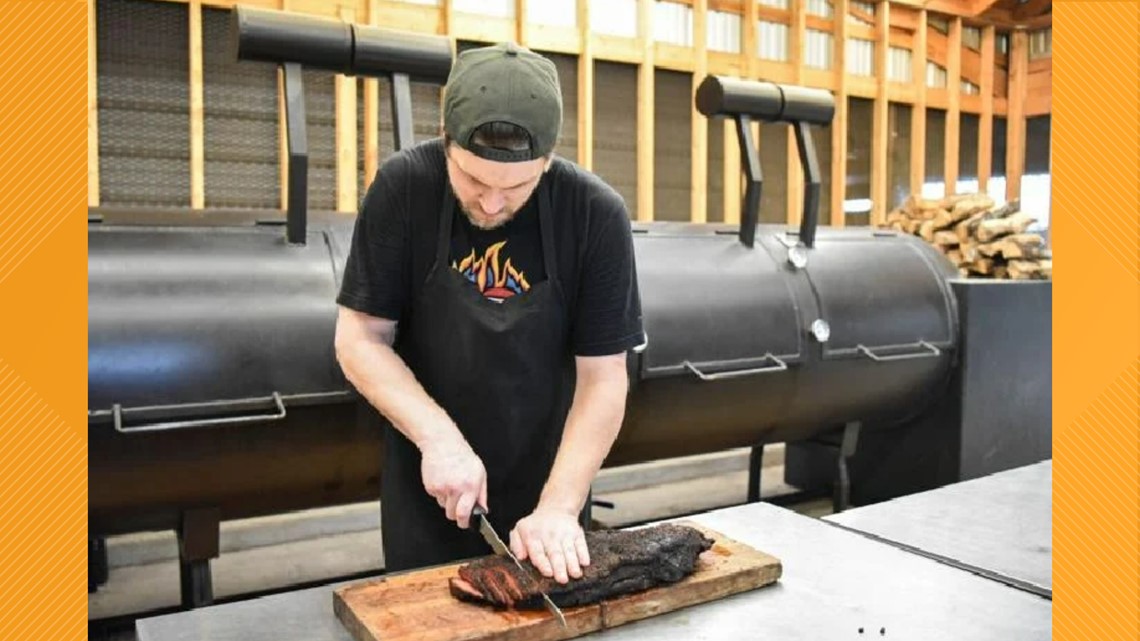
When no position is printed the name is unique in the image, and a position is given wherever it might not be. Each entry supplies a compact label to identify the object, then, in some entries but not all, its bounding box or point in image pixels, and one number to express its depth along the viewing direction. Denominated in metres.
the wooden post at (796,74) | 5.87
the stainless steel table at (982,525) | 1.53
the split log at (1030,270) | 4.49
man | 1.53
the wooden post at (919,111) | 6.45
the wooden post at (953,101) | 6.63
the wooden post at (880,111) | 6.21
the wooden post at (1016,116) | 7.04
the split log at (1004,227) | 4.68
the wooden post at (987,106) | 6.89
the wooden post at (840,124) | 6.03
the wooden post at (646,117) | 5.23
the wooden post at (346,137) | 4.43
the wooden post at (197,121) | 4.04
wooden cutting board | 1.18
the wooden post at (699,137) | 5.41
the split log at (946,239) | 4.91
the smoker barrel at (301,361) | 2.22
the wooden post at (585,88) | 5.02
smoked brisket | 1.26
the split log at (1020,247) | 4.54
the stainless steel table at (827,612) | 1.23
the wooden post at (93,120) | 3.89
